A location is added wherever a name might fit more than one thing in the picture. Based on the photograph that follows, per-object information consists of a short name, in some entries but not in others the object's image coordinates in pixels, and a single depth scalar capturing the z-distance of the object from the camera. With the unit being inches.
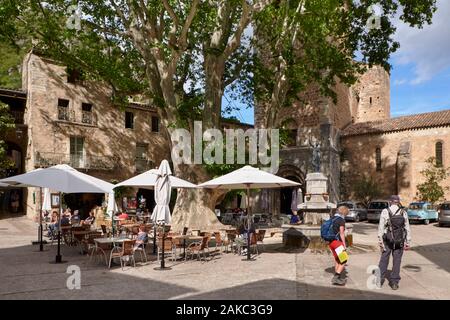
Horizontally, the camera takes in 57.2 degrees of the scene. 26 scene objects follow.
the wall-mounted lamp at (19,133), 1039.6
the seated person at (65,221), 603.1
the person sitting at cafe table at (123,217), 704.9
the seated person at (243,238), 488.4
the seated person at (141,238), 425.0
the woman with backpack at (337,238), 312.0
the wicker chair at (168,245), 428.5
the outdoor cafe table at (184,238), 452.3
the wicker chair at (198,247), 443.2
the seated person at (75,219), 703.3
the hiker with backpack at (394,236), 303.3
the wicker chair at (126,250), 379.8
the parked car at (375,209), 1074.1
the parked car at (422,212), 1041.5
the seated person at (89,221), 664.5
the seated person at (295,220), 677.9
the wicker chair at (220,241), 498.9
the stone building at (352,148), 1255.5
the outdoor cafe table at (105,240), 415.0
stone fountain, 514.9
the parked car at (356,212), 1112.9
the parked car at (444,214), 943.0
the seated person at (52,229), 613.3
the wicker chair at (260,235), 535.2
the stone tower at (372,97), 1721.2
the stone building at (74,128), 1054.4
